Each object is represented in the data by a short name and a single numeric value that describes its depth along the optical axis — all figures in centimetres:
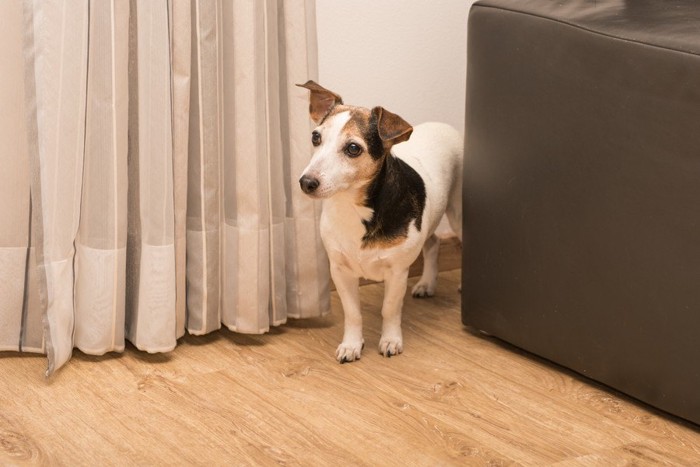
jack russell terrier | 197
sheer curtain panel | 197
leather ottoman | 185
